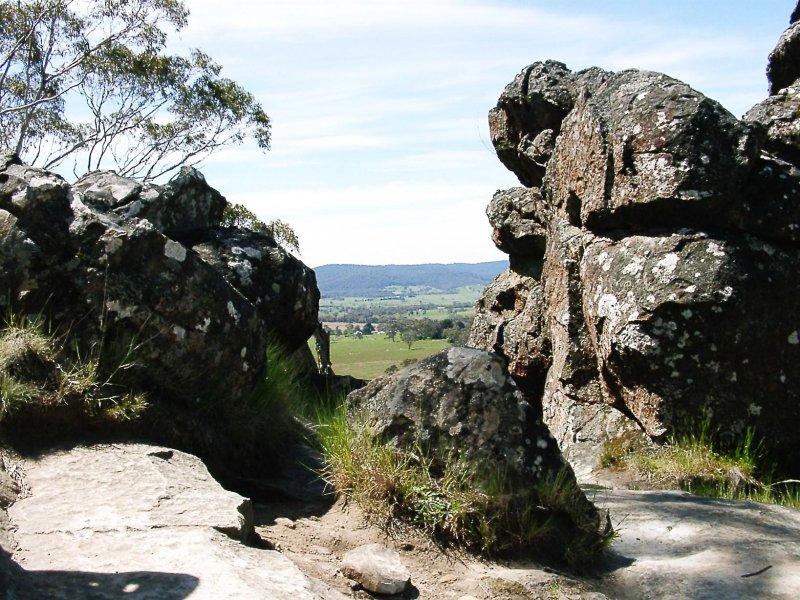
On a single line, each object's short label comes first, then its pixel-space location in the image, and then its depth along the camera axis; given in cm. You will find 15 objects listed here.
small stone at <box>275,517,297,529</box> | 575
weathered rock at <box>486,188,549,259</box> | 1538
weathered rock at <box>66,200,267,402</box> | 640
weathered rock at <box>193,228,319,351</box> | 887
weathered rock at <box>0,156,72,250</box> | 652
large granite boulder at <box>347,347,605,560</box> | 564
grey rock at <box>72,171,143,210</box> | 781
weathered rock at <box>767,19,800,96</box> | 1500
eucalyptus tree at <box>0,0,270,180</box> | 2881
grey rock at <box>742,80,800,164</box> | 1183
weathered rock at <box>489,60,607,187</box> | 1619
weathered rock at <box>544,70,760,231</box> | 986
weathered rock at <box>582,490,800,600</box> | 520
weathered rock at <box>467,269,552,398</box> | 1387
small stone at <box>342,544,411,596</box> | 484
